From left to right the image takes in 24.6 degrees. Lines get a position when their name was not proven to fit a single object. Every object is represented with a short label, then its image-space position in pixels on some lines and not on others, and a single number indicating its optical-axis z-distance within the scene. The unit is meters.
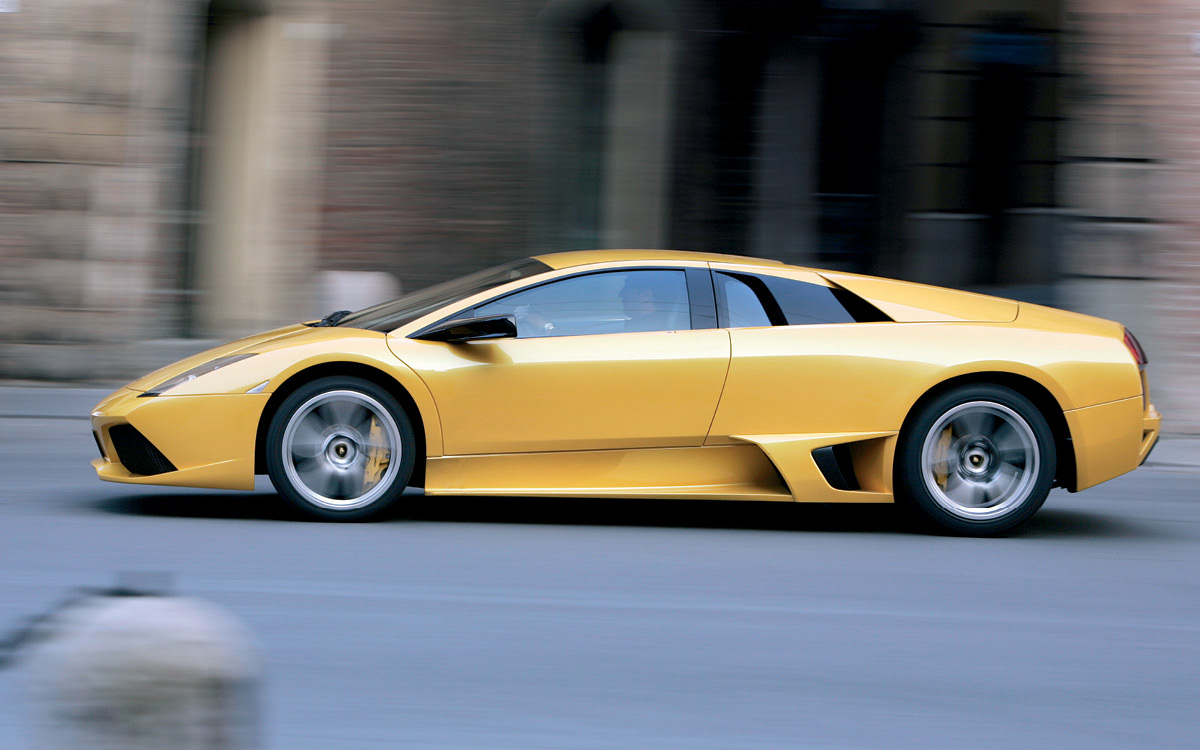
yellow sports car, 11.52
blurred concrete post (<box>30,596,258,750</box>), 5.40
